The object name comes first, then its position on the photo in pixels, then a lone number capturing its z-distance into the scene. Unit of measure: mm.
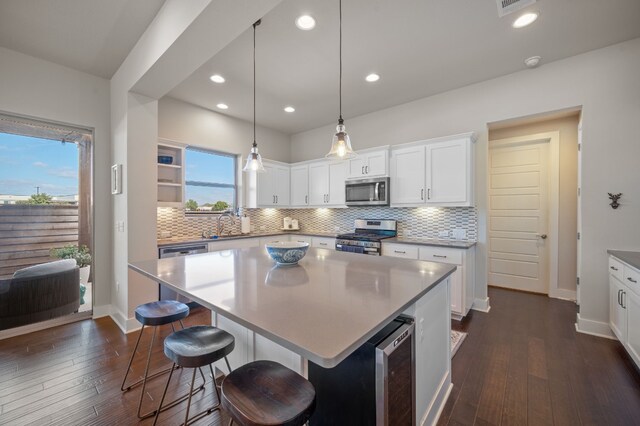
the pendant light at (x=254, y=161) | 2480
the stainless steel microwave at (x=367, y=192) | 3977
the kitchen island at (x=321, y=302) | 876
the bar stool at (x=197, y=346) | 1343
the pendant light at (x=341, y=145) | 2039
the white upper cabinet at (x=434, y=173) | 3379
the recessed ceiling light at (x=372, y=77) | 3297
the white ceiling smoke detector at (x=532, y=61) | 2925
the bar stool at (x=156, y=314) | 1811
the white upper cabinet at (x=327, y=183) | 4586
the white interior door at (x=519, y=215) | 4195
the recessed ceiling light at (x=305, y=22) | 2322
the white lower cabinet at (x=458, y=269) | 3186
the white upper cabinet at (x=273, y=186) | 4855
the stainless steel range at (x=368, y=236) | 3803
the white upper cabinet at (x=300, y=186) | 5129
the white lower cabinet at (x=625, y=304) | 2104
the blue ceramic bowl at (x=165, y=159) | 3716
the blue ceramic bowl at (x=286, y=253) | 1865
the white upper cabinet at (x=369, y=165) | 4004
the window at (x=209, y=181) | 4293
